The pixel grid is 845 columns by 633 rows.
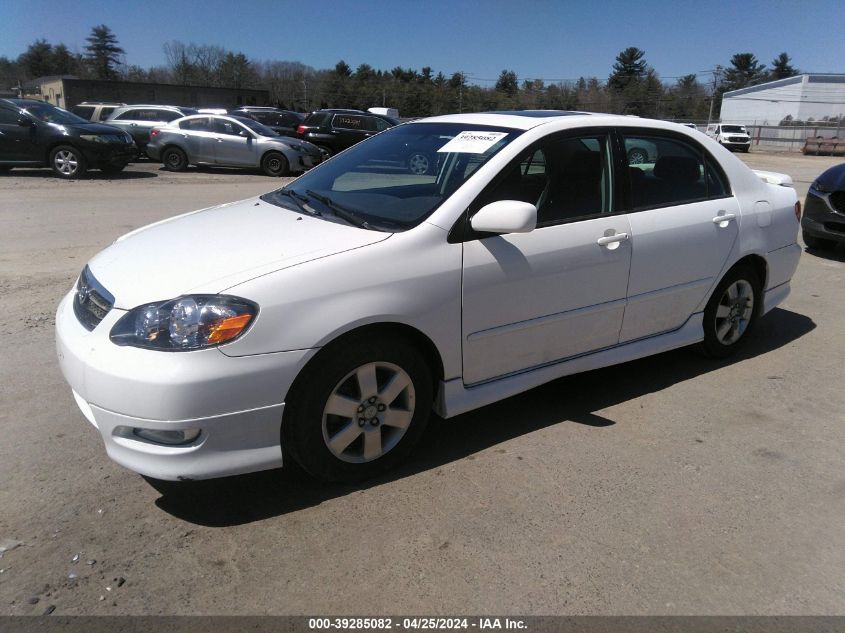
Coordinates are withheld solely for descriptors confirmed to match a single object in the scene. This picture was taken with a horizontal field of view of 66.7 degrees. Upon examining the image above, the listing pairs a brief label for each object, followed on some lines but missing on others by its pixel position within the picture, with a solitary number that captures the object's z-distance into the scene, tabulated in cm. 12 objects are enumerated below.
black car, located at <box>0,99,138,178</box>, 1359
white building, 6103
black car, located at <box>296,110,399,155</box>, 1984
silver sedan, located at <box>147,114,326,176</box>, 1695
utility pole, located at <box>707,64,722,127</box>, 7640
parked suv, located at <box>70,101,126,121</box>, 2033
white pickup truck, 4003
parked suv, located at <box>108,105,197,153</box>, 1892
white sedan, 259
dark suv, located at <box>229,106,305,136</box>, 2181
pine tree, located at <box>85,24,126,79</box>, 10356
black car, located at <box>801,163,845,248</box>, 758
